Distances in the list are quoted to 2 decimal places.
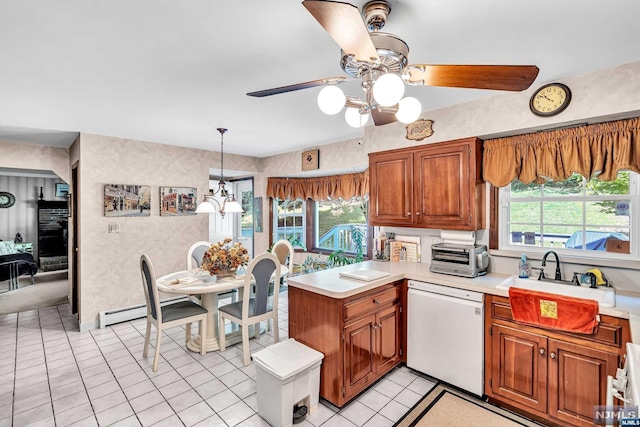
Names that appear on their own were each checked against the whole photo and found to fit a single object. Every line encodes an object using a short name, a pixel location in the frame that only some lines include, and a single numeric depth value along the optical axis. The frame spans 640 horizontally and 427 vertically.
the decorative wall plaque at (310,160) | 4.54
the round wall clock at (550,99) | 2.21
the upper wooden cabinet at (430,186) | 2.69
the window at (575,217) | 2.33
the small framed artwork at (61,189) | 7.60
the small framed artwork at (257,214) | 5.71
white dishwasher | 2.34
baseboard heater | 3.84
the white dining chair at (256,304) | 2.94
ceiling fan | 1.15
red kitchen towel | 1.86
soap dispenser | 2.53
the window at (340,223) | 5.04
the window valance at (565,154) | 2.07
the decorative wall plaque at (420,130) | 2.95
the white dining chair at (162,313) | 2.81
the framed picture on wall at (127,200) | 3.87
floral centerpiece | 3.19
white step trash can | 2.00
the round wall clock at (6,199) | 6.88
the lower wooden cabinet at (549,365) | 1.85
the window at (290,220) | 5.75
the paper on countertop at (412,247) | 3.25
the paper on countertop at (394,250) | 3.36
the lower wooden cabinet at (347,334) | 2.22
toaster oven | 2.58
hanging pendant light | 3.54
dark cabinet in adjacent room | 7.28
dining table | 2.96
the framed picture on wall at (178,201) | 4.35
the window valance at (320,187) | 4.69
